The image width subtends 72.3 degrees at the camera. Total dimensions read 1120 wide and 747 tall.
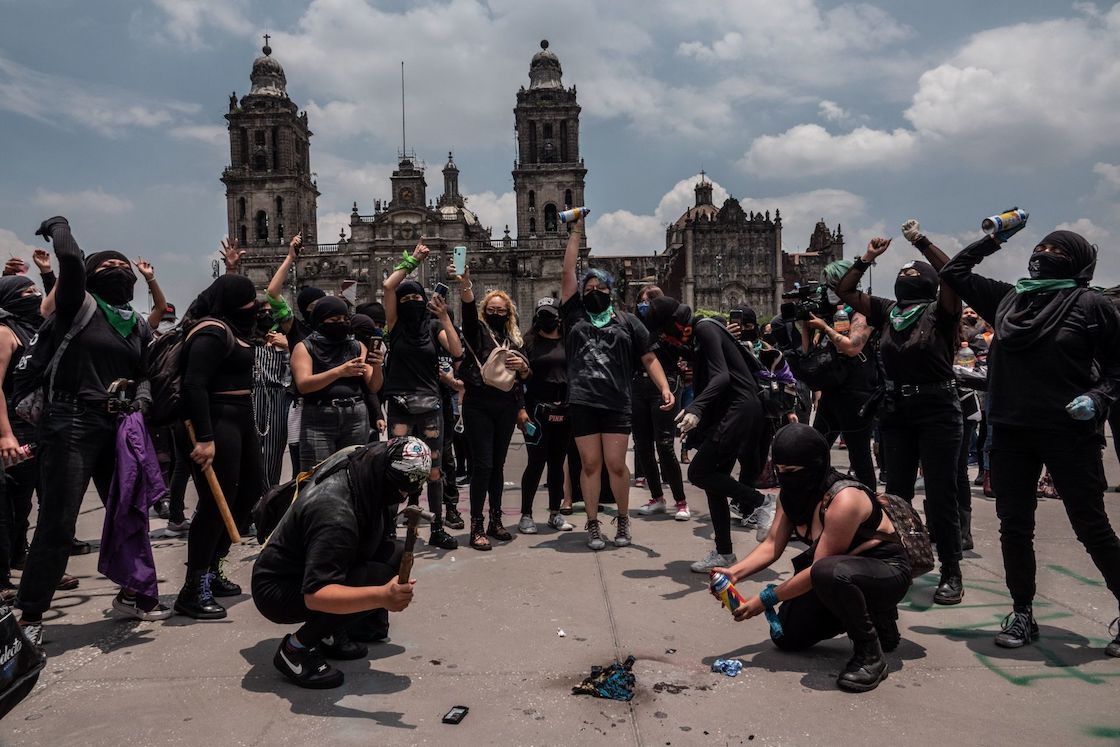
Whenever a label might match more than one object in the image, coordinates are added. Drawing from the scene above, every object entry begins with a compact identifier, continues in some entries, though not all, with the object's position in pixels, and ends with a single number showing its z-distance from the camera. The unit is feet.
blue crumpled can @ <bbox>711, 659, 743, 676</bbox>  11.28
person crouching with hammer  10.02
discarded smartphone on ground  9.78
